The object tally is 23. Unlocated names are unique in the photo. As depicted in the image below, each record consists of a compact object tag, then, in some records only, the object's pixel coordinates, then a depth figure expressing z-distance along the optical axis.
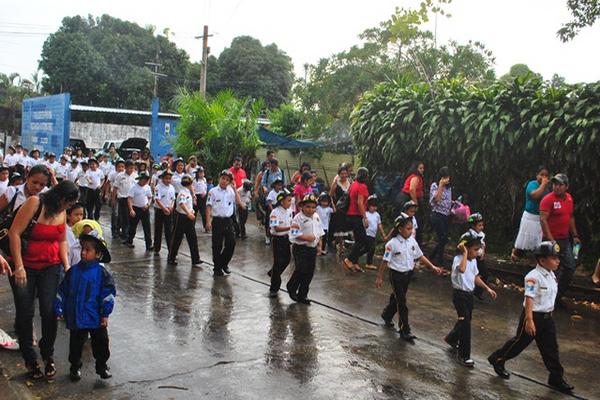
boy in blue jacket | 4.62
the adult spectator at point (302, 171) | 11.03
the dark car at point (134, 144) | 26.41
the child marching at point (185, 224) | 9.40
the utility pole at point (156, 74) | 38.88
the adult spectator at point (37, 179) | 4.95
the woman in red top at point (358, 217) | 9.62
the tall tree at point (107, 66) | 40.78
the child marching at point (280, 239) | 7.84
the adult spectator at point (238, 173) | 12.10
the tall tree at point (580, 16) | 11.68
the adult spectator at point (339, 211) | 10.36
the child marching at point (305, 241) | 7.39
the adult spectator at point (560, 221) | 7.45
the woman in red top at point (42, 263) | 4.56
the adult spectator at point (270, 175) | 11.84
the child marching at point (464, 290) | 5.75
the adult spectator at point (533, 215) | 8.13
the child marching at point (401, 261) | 6.41
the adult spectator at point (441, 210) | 9.34
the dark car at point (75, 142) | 26.25
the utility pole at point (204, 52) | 24.28
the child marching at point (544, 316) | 5.20
